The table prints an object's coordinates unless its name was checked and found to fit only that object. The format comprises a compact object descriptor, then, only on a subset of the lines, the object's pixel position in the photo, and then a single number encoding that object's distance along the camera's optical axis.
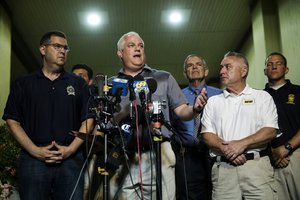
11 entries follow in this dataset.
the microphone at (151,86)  2.29
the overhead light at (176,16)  6.56
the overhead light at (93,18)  6.60
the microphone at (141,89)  2.29
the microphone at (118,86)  2.32
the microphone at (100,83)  2.29
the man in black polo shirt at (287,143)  3.50
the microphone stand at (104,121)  2.25
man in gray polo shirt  2.48
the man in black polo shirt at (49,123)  2.77
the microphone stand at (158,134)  2.22
